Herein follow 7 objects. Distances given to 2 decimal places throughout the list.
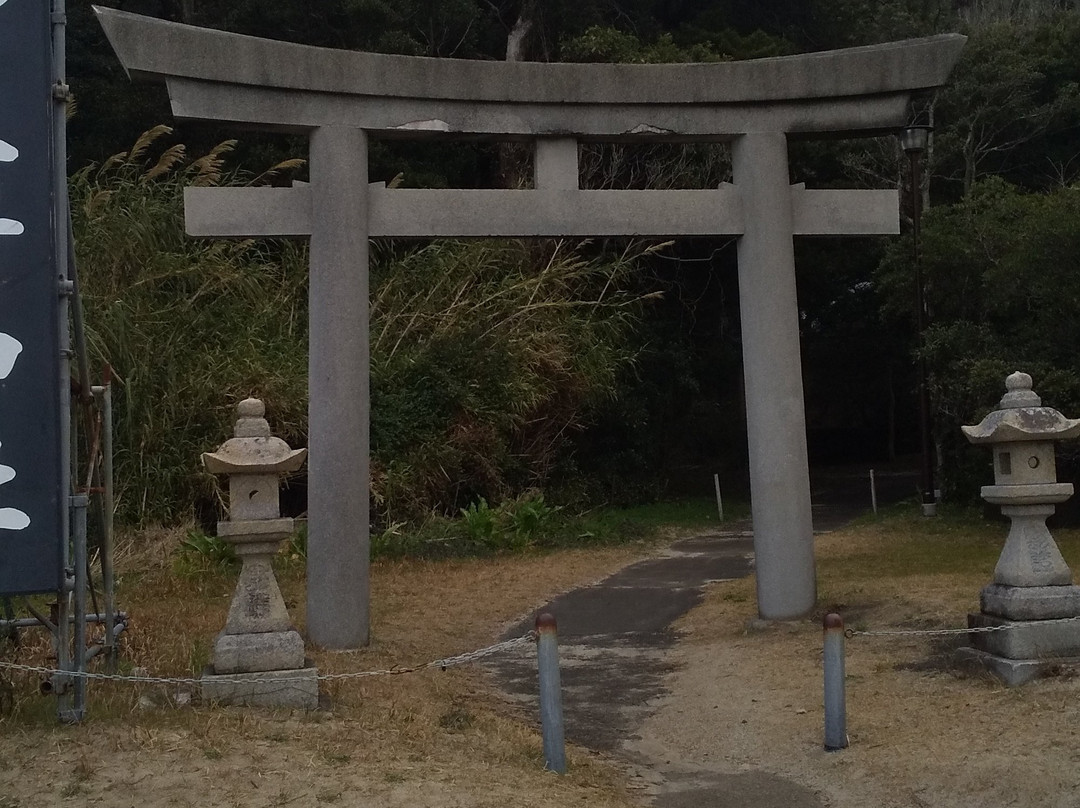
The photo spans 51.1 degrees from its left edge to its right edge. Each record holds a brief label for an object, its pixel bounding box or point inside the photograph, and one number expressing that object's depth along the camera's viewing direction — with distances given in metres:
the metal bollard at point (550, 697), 4.96
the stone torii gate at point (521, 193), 7.63
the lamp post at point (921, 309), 16.39
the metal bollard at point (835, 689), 5.36
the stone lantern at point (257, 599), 5.57
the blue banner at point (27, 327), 4.70
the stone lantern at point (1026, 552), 6.20
